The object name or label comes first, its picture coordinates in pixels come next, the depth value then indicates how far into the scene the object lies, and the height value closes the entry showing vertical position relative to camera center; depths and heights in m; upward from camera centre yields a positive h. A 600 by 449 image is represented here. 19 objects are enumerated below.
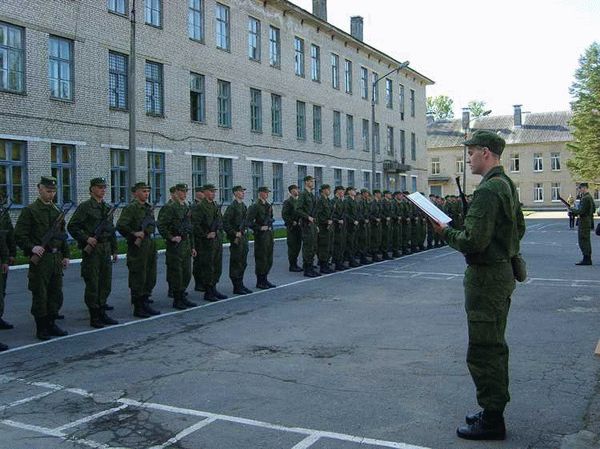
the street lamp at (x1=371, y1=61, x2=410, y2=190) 32.53 +3.79
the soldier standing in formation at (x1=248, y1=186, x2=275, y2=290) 12.66 -0.38
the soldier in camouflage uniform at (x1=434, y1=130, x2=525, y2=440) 4.47 -0.50
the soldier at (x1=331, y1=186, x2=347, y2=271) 16.02 -0.28
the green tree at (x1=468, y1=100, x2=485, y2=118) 97.00 +16.90
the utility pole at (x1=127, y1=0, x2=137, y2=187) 19.86 +3.08
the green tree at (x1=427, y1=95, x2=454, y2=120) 99.88 +17.46
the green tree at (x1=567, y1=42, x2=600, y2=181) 61.75 +9.64
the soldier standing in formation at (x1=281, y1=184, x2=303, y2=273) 15.11 -0.14
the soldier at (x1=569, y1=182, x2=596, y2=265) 15.98 -0.11
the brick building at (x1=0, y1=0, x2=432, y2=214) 21.14 +5.43
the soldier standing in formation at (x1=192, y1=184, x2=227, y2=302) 11.37 -0.38
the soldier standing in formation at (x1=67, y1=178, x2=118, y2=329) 8.85 -0.32
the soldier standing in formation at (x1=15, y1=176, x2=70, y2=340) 8.16 -0.38
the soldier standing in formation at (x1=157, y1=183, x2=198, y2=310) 10.44 -0.34
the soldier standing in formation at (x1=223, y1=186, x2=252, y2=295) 11.93 -0.40
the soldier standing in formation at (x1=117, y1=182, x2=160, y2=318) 9.66 -0.38
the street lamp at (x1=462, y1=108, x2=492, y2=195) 52.11 +10.01
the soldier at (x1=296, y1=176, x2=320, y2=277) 14.80 -0.19
